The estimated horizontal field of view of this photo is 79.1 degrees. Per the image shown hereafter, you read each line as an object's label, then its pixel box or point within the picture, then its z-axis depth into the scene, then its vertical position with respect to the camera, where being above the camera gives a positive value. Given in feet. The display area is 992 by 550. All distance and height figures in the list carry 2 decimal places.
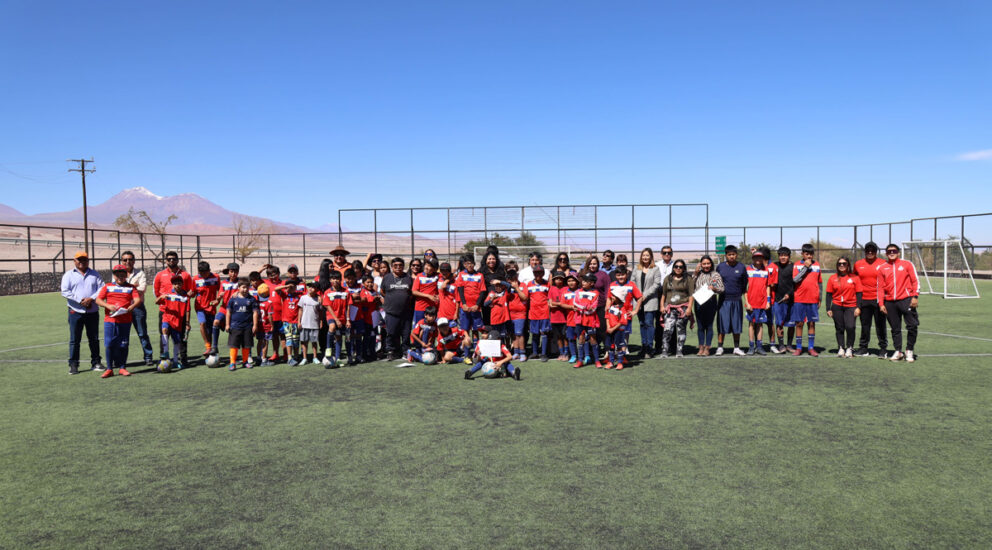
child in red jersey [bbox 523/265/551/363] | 32.27 -2.84
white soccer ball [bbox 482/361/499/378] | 27.04 -5.12
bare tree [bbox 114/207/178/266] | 221.17 +15.23
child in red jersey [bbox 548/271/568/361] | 31.14 -2.90
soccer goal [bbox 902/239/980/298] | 75.52 -3.04
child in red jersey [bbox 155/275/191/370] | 29.63 -2.54
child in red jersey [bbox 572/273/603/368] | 29.78 -2.71
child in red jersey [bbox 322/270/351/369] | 30.83 -2.89
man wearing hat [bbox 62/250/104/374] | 28.35 -2.03
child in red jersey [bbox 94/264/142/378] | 28.45 -2.65
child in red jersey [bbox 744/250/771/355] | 32.55 -2.32
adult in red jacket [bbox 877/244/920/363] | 30.01 -2.13
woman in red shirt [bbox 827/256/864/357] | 31.55 -2.46
